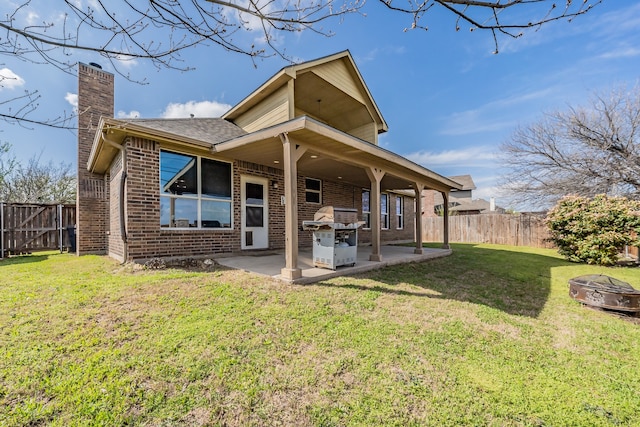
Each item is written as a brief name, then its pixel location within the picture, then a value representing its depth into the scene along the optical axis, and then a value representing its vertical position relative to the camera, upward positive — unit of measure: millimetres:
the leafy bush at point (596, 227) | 8875 -512
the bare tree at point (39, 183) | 16281 +2247
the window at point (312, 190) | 9964 +978
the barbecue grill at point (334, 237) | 5566 -466
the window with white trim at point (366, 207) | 12842 +382
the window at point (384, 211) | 13656 +192
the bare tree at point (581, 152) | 12328 +3131
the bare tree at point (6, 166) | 12720 +2730
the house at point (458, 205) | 31069 +1091
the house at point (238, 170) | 5629 +1316
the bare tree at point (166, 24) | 1969 +1522
